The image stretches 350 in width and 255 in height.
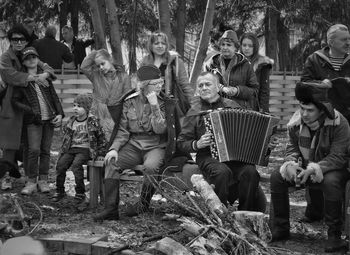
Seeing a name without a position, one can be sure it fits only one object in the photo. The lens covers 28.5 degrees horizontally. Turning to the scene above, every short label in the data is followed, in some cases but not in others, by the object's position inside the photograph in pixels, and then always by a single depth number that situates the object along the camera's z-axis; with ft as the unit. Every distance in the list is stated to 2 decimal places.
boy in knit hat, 25.40
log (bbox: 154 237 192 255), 15.89
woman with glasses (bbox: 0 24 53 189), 26.48
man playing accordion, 21.38
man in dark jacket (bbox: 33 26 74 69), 41.83
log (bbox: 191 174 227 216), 18.44
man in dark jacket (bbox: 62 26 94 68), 51.13
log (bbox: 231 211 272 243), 18.20
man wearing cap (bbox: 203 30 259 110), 25.26
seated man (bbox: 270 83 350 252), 19.76
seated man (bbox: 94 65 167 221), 23.24
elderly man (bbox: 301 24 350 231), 24.22
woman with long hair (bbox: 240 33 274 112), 27.55
